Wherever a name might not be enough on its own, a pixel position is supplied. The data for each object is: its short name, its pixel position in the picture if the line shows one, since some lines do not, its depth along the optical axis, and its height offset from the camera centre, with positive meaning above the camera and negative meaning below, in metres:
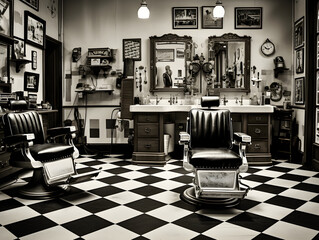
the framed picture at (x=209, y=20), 5.65 +1.69
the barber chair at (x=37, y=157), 3.10 -0.48
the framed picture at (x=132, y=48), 5.75 +1.18
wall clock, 5.60 +1.17
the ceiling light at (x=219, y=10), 4.76 +1.58
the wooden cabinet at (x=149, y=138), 4.86 -0.42
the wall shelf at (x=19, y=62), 4.24 +0.70
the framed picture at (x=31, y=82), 4.64 +0.46
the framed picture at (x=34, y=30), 4.60 +1.29
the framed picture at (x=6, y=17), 3.96 +1.24
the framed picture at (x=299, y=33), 5.08 +1.34
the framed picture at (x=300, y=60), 5.11 +0.88
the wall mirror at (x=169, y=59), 5.66 +0.97
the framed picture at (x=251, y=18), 5.62 +1.72
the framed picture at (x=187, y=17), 5.68 +1.75
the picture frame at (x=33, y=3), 4.65 +1.69
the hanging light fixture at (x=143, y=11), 4.78 +1.57
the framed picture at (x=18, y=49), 4.27 +0.90
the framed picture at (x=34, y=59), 4.84 +0.83
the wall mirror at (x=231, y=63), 5.58 +0.89
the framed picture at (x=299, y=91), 5.04 +0.35
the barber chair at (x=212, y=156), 2.88 -0.43
